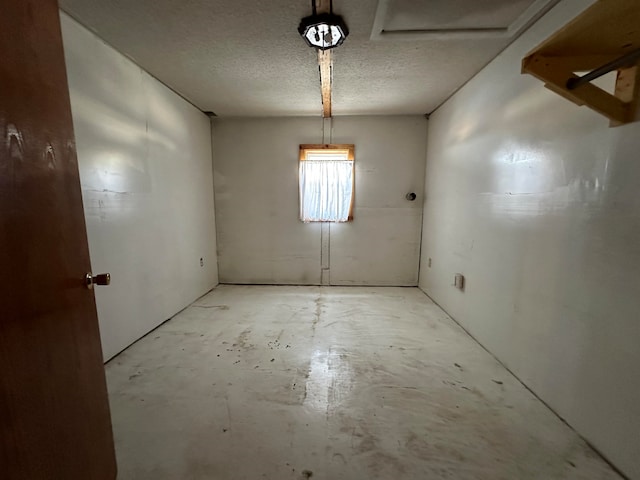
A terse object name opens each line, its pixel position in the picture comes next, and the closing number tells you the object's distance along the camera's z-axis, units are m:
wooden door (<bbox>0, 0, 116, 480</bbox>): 0.61
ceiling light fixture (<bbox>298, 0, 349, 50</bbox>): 1.55
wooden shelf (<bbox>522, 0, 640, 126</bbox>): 0.97
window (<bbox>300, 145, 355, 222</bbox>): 3.47
